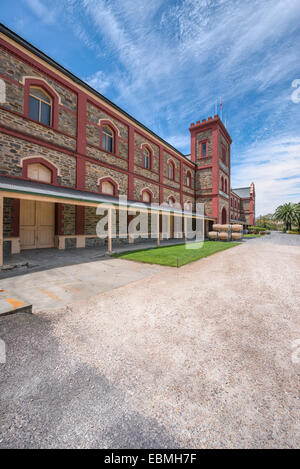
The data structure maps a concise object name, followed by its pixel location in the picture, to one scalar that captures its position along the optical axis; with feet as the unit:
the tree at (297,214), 122.52
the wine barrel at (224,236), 59.11
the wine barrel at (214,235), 61.26
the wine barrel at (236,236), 60.64
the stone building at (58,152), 28.53
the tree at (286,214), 125.70
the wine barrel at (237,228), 63.82
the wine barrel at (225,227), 63.07
